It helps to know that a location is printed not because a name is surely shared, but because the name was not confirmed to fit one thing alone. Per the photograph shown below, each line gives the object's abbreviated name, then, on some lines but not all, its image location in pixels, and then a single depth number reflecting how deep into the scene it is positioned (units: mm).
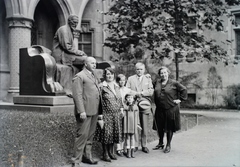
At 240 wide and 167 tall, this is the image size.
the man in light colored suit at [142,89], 6188
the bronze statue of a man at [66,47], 8477
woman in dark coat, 6176
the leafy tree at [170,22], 11047
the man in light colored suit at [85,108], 4923
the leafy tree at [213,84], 15703
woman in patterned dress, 5426
